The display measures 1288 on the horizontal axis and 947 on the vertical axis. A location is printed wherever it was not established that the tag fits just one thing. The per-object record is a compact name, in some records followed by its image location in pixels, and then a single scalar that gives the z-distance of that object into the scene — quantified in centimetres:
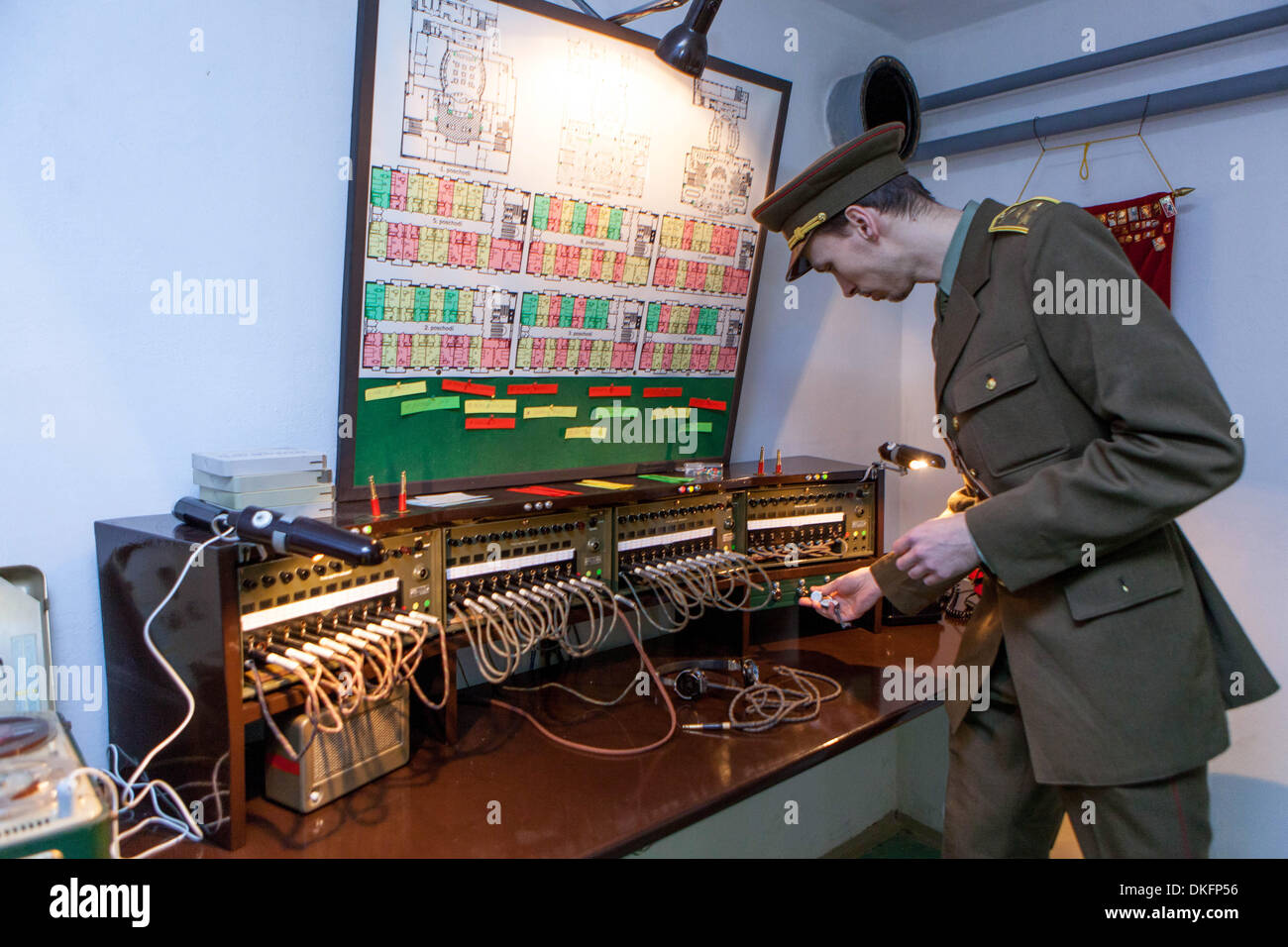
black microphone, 122
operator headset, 198
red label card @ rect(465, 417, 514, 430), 207
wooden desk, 135
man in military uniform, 123
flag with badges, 253
